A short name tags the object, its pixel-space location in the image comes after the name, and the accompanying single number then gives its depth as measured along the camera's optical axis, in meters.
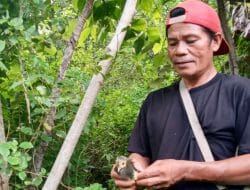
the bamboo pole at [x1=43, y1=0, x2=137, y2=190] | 1.27
